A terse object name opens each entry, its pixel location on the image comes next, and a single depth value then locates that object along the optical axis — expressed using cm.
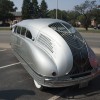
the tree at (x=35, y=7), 4722
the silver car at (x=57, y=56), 337
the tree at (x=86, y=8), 3011
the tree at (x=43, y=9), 5226
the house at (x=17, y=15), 6069
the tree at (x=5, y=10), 4825
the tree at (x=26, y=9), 4333
